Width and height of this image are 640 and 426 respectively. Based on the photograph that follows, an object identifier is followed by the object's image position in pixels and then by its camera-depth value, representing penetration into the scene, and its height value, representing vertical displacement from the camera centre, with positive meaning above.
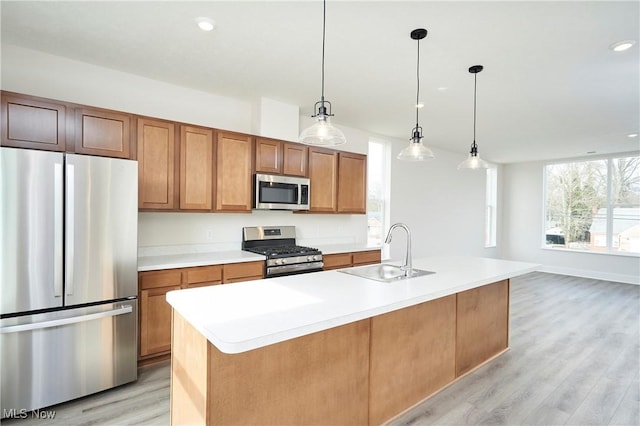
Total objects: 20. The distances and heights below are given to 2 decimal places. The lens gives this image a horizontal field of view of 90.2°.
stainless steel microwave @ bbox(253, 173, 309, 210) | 3.64 +0.19
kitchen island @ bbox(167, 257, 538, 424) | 1.42 -0.78
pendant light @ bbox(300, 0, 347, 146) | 1.97 +0.48
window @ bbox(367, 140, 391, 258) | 5.39 +0.33
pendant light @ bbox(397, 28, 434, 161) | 2.55 +0.48
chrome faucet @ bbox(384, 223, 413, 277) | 2.39 -0.41
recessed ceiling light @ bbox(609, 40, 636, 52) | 2.39 +1.28
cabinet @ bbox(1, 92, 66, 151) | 2.31 +0.62
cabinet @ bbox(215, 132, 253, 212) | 3.39 +0.40
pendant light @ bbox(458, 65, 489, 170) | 2.94 +0.46
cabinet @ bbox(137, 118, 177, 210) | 2.93 +0.40
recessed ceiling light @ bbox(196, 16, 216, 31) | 2.21 +1.30
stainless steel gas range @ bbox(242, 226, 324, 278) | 3.41 -0.48
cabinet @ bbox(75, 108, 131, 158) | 2.62 +0.63
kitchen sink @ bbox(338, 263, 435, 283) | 2.45 -0.50
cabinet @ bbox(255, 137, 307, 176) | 3.67 +0.62
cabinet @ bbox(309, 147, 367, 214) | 4.19 +0.39
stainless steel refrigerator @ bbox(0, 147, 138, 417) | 2.04 -0.48
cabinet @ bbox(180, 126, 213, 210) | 3.16 +0.40
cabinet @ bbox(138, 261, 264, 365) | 2.71 -0.83
